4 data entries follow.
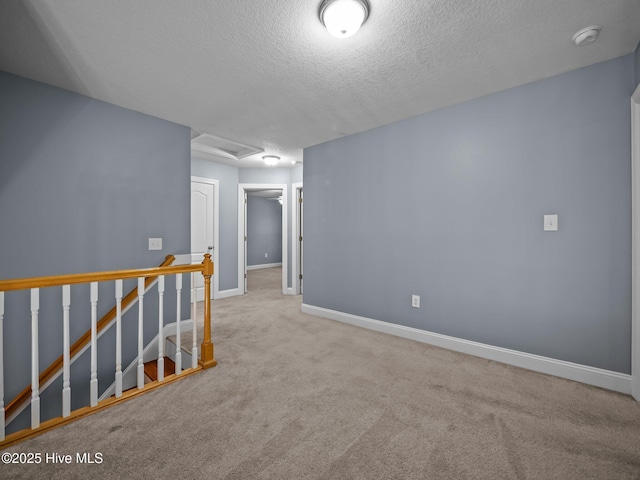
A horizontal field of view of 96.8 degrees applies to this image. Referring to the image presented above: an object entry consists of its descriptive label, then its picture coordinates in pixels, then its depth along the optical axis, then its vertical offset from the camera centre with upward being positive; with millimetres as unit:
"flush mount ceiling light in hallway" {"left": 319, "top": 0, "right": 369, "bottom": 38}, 1541 +1260
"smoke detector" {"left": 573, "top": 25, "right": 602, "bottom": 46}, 1760 +1299
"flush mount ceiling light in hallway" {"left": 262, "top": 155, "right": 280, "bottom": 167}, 4512 +1300
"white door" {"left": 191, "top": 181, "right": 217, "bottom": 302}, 4707 +300
